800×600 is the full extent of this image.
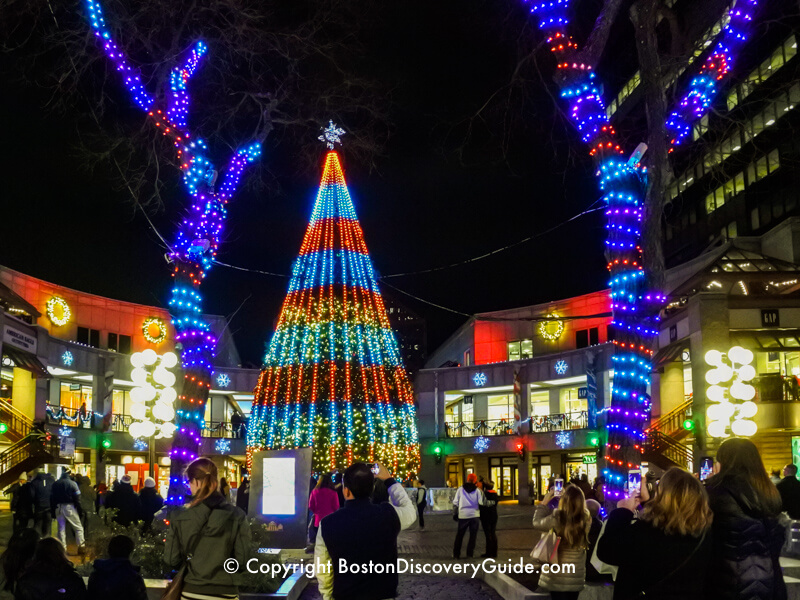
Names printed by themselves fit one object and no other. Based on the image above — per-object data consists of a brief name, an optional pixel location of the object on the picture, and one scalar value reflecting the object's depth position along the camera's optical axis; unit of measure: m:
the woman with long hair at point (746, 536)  5.02
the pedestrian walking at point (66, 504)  17.20
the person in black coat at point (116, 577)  6.27
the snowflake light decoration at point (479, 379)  53.66
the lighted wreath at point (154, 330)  53.09
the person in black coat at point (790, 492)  11.99
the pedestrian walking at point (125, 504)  16.28
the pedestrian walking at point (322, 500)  17.28
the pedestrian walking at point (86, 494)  21.98
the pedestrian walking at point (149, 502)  16.52
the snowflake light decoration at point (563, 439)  47.78
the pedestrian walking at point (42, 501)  16.38
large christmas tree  30.97
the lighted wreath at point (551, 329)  54.00
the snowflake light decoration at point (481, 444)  51.81
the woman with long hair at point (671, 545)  4.87
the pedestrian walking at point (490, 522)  16.84
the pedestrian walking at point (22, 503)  16.23
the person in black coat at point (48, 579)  6.10
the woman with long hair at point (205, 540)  6.12
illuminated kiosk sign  17.05
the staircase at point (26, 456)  28.67
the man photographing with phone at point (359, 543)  5.53
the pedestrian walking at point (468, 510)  16.59
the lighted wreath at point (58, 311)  46.91
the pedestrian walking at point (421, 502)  27.92
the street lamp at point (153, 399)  17.33
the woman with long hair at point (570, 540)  8.02
